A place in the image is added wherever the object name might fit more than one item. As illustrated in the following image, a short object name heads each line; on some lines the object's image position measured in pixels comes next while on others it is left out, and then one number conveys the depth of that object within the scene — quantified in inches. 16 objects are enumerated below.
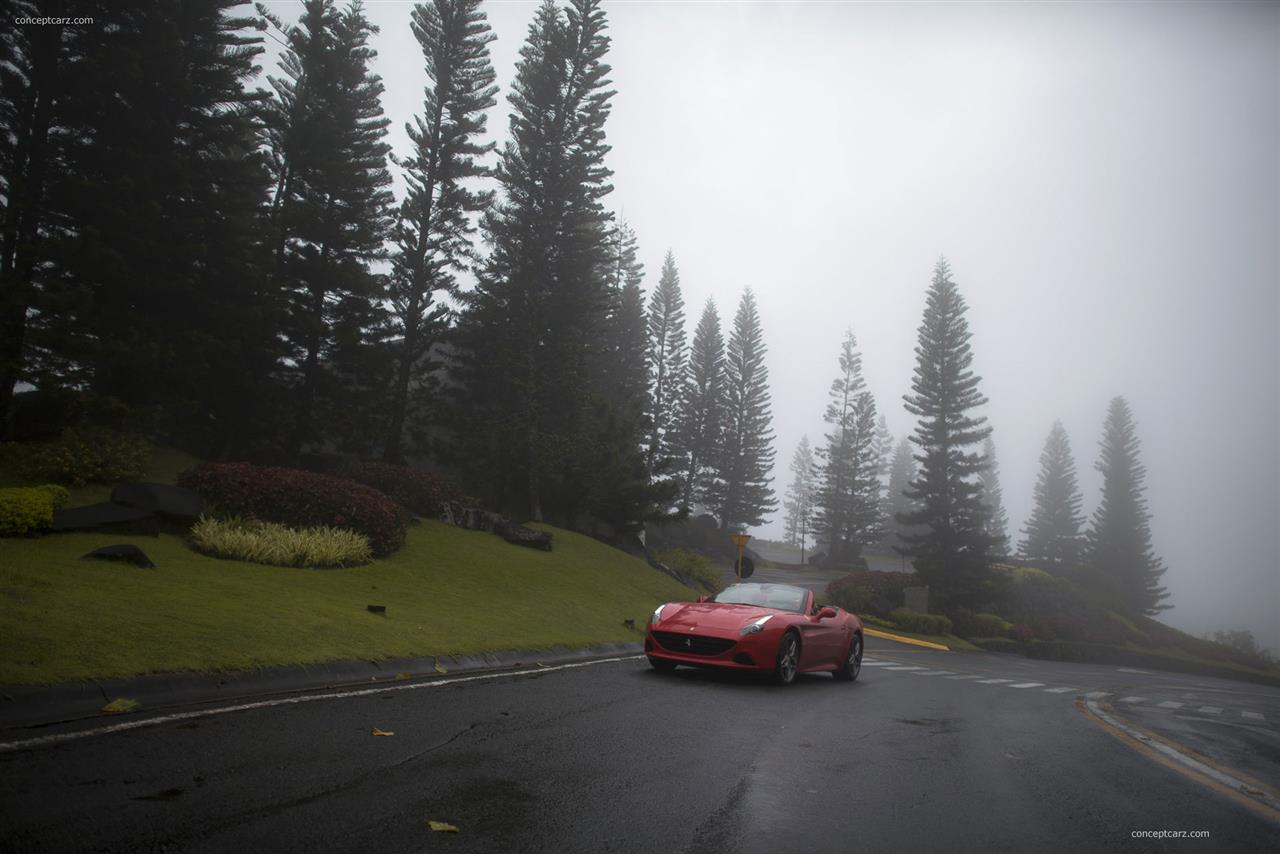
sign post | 952.3
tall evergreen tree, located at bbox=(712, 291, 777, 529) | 2608.3
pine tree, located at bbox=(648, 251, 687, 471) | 2549.2
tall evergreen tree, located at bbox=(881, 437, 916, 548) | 3944.4
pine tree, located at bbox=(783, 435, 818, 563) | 4584.2
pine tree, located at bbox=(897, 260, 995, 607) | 1899.6
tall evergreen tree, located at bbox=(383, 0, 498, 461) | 1301.7
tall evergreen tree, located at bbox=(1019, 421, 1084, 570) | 3154.5
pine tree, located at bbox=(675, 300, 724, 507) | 2605.8
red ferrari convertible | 387.2
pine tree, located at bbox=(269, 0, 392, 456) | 976.9
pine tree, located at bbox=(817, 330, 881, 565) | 2714.1
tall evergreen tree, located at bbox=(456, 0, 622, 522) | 1220.5
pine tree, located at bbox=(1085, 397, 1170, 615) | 2834.6
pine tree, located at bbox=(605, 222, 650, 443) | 2299.5
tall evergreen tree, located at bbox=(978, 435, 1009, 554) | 3892.7
